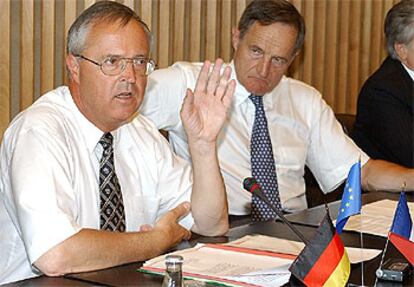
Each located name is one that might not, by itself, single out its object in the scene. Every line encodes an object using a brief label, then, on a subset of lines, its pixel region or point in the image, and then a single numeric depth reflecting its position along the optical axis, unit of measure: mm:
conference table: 3223
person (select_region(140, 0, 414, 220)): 5650
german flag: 2945
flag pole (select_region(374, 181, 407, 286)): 3532
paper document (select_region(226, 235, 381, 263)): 3677
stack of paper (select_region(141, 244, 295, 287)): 3205
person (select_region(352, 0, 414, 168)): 6532
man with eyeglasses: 3587
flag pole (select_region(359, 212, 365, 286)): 3272
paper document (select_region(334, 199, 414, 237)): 4267
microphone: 3414
